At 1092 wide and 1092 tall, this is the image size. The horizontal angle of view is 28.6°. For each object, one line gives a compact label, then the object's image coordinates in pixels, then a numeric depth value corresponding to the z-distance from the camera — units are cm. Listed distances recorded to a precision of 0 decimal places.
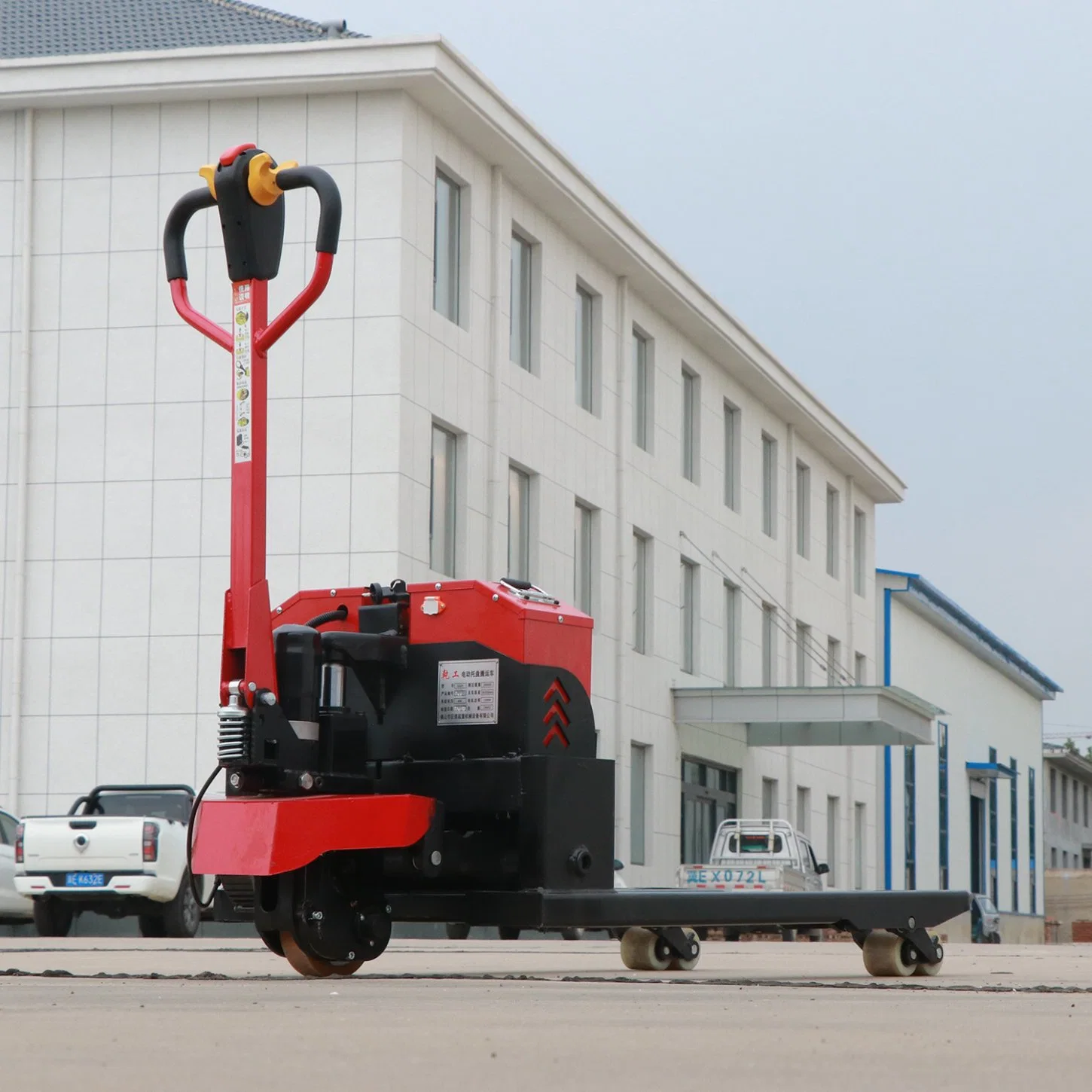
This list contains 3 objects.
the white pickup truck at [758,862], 3353
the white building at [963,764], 5853
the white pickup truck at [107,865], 2084
